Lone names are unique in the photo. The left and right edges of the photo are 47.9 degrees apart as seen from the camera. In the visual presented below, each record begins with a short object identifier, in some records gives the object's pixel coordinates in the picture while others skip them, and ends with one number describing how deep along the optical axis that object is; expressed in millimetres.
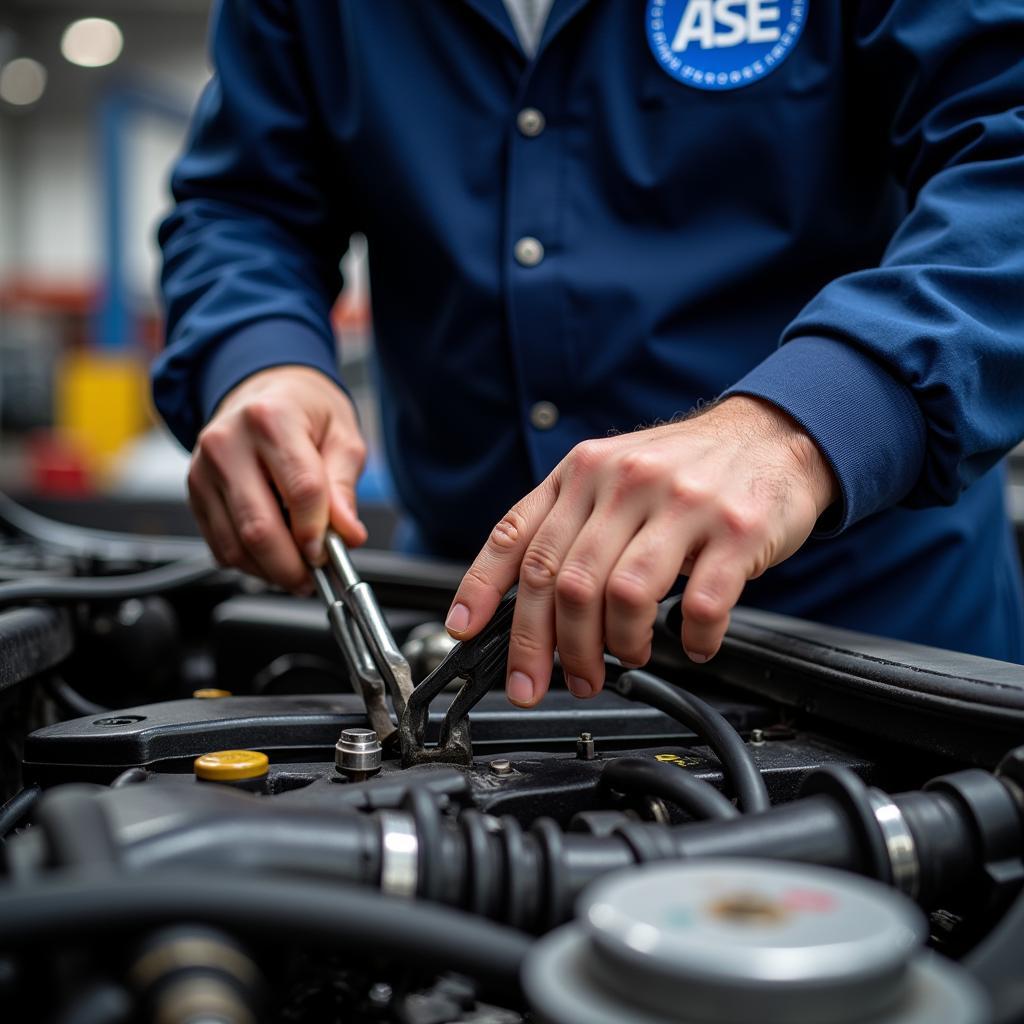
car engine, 291
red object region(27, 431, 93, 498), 3996
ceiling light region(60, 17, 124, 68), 11062
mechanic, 684
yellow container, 6723
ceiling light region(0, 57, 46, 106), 11359
